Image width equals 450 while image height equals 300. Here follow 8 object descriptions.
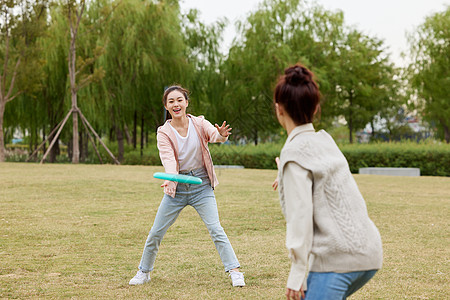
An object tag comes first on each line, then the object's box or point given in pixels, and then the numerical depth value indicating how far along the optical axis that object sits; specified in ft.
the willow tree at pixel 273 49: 109.91
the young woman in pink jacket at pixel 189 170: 15.78
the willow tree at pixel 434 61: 117.08
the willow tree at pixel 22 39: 87.51
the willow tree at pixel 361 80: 118.32
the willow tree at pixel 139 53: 90.68
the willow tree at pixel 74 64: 85.10
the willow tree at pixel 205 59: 100.89
